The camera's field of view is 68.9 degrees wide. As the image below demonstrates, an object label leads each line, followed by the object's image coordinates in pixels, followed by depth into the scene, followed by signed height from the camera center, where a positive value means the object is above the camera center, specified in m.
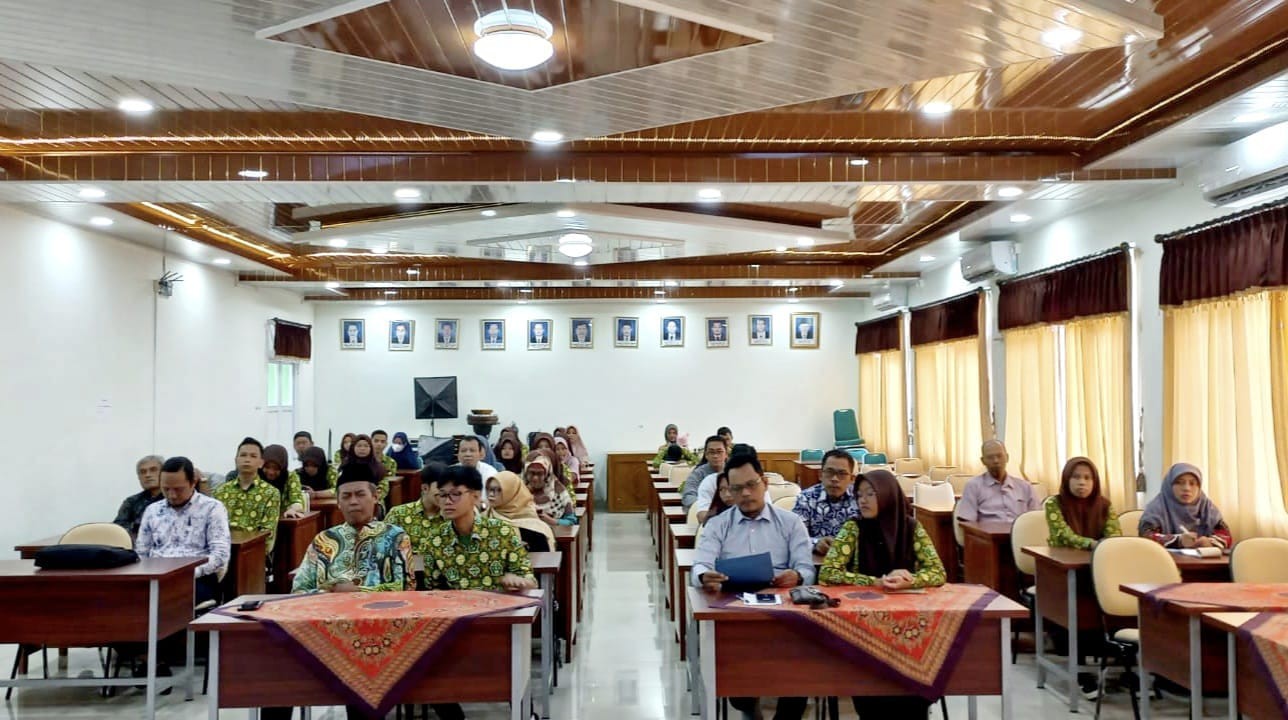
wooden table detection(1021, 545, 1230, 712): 5.21 -1.13
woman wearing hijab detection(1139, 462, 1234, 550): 6.01 -0.76
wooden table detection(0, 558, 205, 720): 4.96 -1.11
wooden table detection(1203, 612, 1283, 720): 3.63 -1.14
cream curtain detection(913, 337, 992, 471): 10.81 -0.09
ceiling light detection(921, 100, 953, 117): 5.84 +1.82
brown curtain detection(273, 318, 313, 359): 13.55 +0.90
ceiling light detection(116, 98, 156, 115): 5.72 +1.83
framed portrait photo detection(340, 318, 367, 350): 15.59 +1.13
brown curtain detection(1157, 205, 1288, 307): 5.55 +0.87
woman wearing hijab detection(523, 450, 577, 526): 7.50 -0.76
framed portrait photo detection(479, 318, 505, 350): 15.56 +1.04
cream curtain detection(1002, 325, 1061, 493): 8.88 -0.09
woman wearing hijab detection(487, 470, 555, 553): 6.57 -0.70
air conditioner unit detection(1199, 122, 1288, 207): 5.53 +1.36
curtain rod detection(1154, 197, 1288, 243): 5.62 +1.12
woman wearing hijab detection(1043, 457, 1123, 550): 6.09 -0.72
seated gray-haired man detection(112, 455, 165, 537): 6.66 -0.69
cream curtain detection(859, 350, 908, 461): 13.66 -0.12
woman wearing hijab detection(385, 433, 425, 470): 12.90 -0.77
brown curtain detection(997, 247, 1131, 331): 7.45 +0.90
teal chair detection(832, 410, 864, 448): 14.92 -0.53
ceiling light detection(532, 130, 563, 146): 5.75 +1.62
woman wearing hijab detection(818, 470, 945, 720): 4.32 -0.71
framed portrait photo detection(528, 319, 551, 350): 15.56 +1.06
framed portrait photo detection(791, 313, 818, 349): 15.69 +1.12
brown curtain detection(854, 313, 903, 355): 13.51 +0.93
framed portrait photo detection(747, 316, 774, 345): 15.62 +1.09
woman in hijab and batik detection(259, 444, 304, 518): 7.66 -0.65
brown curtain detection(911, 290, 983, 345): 10.45 +0.90
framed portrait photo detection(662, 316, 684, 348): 15.59 +0.99
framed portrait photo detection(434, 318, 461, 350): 15.56 +1.07
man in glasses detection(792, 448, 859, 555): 5.79 -0.66
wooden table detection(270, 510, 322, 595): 7.50 -1.20
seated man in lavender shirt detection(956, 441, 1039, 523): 7.45 -0.79
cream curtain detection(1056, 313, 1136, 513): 7.44 -0.04
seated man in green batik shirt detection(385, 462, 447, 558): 4.52 -0.58
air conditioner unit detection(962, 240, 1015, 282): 9.32 +1.36
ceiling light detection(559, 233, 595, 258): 9.16 +1.53
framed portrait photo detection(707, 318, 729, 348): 15.59 +1.04
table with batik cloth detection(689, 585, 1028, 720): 3.79 -1.03
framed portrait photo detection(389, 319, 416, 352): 15.56 +1.10
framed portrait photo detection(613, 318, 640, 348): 15.59 +1.07
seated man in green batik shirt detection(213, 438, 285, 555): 6.82 -0.70
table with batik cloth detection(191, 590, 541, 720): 3.70 -1.02
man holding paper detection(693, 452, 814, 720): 4.58 -0.68
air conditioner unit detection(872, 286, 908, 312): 13.21 +1.39
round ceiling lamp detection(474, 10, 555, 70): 4.09 +1.57
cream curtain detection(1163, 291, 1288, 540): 5.85 -0.05
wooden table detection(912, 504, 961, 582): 7.95 -1.21
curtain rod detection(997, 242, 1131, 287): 7.40 +1.15
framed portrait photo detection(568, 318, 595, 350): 15.56 +1.07
